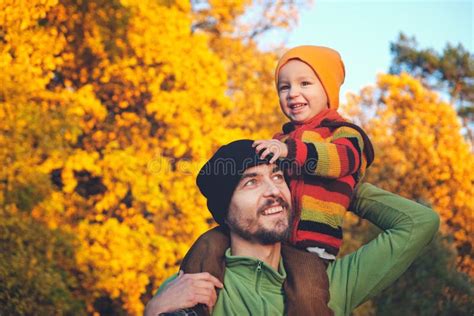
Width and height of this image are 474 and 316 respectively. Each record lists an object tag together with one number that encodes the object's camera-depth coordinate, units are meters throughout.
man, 3.46
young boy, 3.54
